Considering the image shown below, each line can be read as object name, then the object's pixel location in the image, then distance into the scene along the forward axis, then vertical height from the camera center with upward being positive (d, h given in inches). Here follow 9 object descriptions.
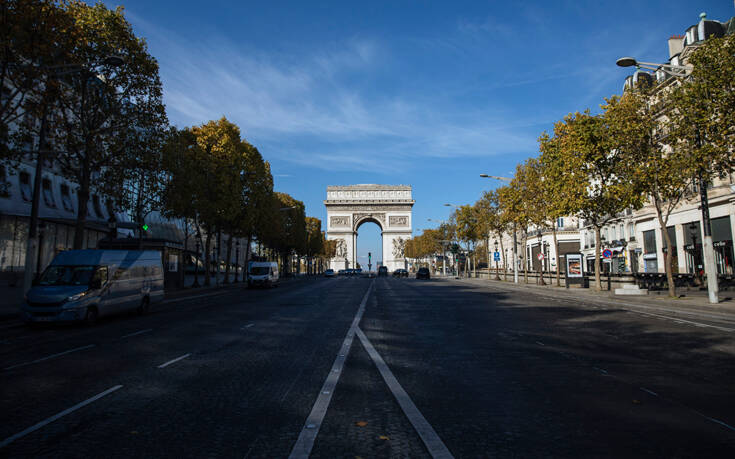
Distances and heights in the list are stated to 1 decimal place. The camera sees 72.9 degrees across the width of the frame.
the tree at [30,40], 574.6 +290.7
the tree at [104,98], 867.4 +339.7
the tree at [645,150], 863.7 +221.5
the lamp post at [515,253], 1705.2 +69.8
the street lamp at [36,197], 697.0 +117.4
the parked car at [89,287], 551.2 -11.1
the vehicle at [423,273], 2812.5 +0.8
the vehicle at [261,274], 1594.5 +4.1
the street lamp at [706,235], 754.2 +53.1
